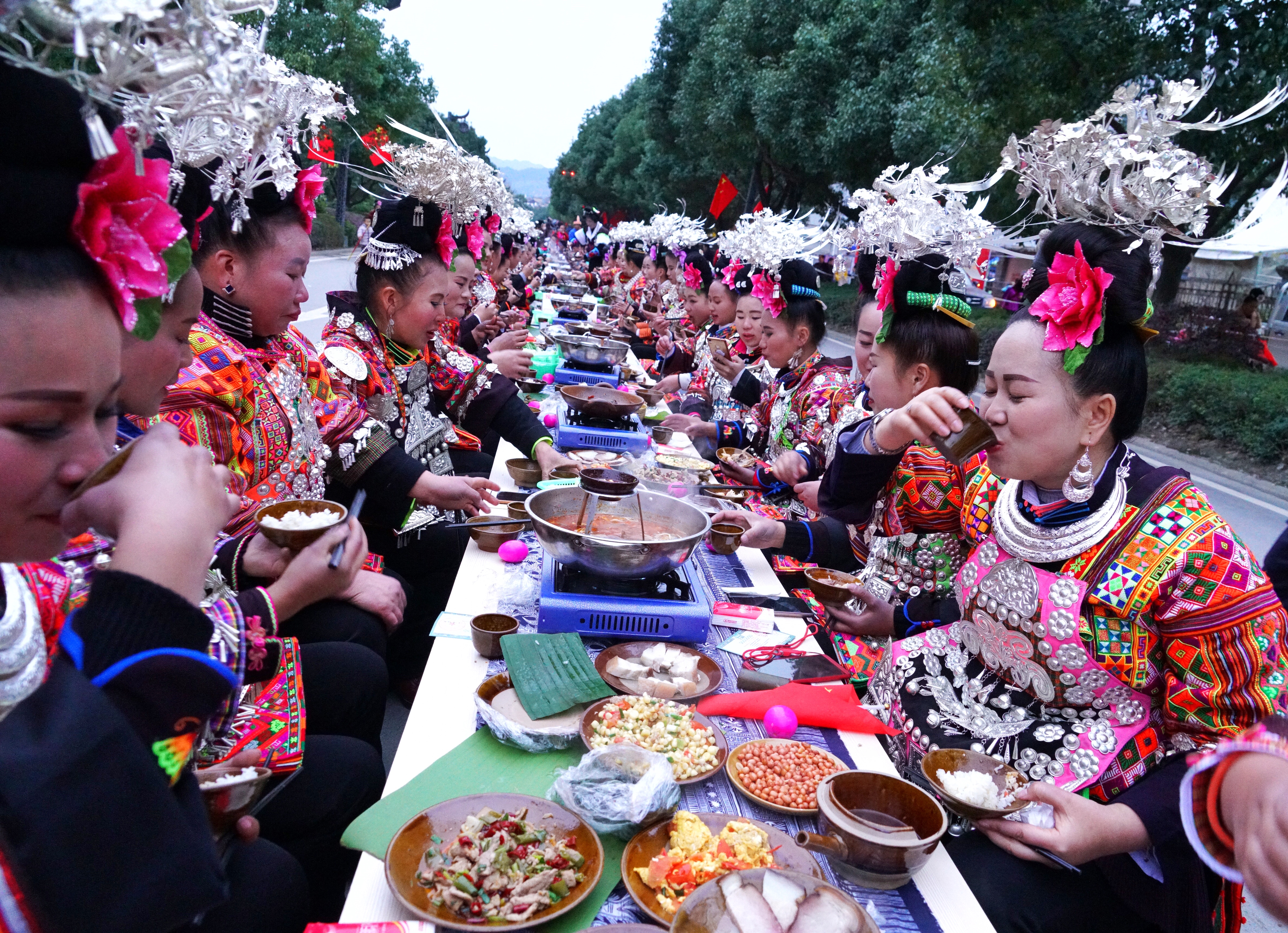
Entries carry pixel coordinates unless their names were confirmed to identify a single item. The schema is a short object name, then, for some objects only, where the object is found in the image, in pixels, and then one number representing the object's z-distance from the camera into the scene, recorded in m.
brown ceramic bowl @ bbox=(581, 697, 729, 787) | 1.63
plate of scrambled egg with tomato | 1.33
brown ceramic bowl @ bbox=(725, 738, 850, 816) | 1.57
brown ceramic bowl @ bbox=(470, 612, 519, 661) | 2.05
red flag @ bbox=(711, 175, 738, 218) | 13.89
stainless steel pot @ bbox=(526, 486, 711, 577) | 2.11
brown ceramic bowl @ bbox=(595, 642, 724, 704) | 1.98
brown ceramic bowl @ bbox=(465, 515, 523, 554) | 2.75
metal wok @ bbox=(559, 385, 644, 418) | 4.37
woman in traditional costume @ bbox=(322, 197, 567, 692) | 3.53
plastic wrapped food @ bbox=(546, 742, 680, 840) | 1.44
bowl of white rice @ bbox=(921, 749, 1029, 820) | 1.62
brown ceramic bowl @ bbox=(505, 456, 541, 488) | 3.62
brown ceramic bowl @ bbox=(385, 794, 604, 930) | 1.25
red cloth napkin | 1.95
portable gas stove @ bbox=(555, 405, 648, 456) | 4.33
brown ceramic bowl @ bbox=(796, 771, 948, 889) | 1.39
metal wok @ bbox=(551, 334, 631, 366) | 6.10
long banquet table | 1.34
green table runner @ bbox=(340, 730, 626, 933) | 1.37
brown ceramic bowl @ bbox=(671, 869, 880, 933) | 1.18
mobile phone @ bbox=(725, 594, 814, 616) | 2.66
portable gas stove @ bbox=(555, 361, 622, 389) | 5.77
